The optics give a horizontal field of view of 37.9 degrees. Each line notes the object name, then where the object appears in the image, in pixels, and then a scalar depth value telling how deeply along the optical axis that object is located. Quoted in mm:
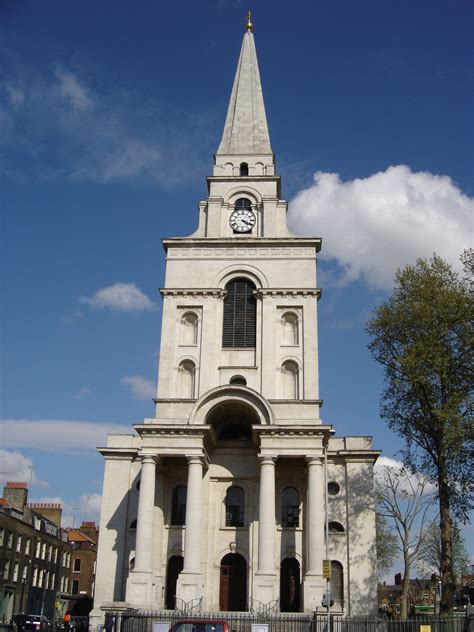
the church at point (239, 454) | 35094
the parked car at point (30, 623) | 39356
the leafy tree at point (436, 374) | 31297
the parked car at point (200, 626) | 21750
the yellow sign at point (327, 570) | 29547
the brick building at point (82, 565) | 70906
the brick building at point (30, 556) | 50438
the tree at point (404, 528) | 41375
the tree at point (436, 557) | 56409
